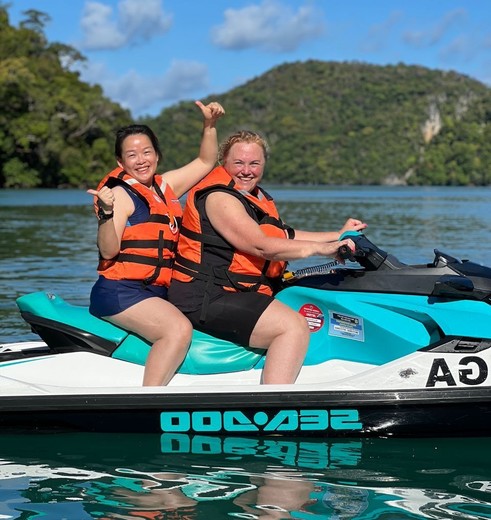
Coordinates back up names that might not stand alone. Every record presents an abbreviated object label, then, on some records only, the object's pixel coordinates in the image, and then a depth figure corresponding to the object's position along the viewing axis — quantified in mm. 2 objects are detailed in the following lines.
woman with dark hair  4699
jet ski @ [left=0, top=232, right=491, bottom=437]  4590
